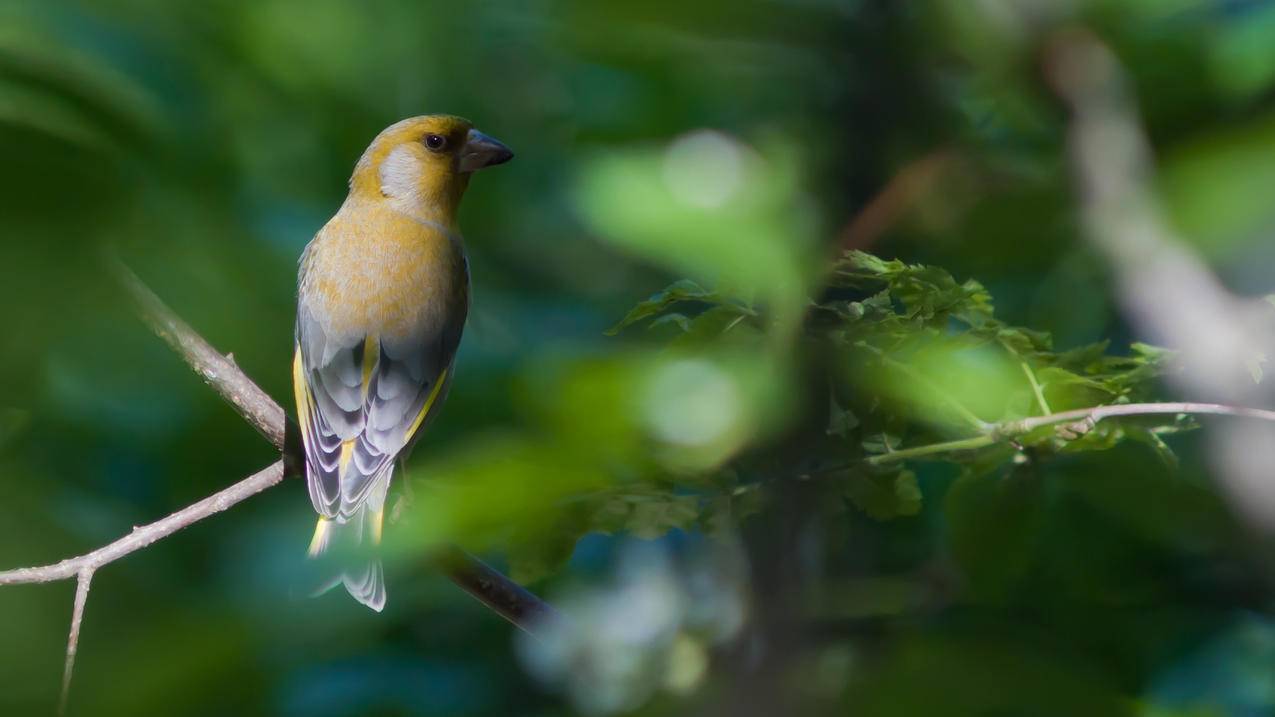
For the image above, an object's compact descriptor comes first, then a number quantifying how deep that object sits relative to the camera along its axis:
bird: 4.35
